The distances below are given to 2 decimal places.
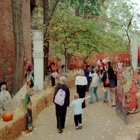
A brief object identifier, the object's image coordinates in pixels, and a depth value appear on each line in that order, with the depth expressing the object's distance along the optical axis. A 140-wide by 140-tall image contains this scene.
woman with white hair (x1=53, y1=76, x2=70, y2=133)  6.96
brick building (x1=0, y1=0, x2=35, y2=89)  12.40
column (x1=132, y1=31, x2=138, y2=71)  13.77
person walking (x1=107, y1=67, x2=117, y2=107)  9.55
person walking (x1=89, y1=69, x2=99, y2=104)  10.39
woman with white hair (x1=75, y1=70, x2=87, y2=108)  9.43
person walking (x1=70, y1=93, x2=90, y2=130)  7.20
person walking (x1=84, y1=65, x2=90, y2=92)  12.43
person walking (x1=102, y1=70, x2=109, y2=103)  9.77
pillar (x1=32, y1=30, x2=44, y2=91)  11.35
